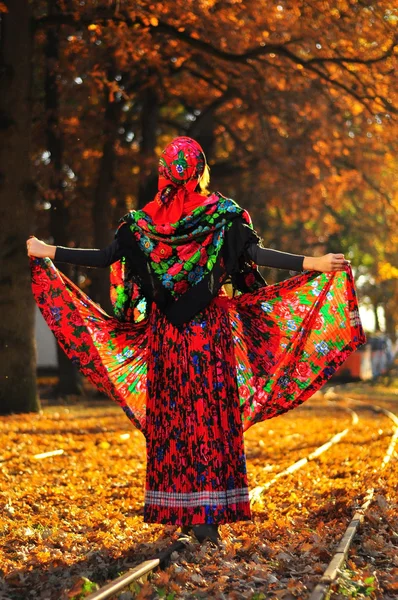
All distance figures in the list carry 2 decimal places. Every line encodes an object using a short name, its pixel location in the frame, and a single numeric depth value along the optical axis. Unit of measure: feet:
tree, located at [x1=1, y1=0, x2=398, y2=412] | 57.47
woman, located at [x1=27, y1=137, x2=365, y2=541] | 21.07
